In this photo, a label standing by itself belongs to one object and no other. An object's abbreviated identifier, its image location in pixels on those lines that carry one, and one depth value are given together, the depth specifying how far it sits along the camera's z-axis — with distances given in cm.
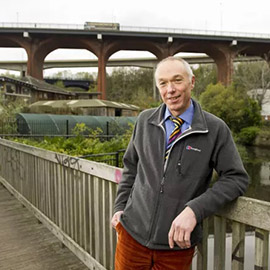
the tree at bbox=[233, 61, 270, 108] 3697
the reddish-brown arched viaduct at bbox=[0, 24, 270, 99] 4578
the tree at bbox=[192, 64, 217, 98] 4872
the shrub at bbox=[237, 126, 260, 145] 2944
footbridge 165
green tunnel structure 1878
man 153
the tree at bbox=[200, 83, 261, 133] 3080
